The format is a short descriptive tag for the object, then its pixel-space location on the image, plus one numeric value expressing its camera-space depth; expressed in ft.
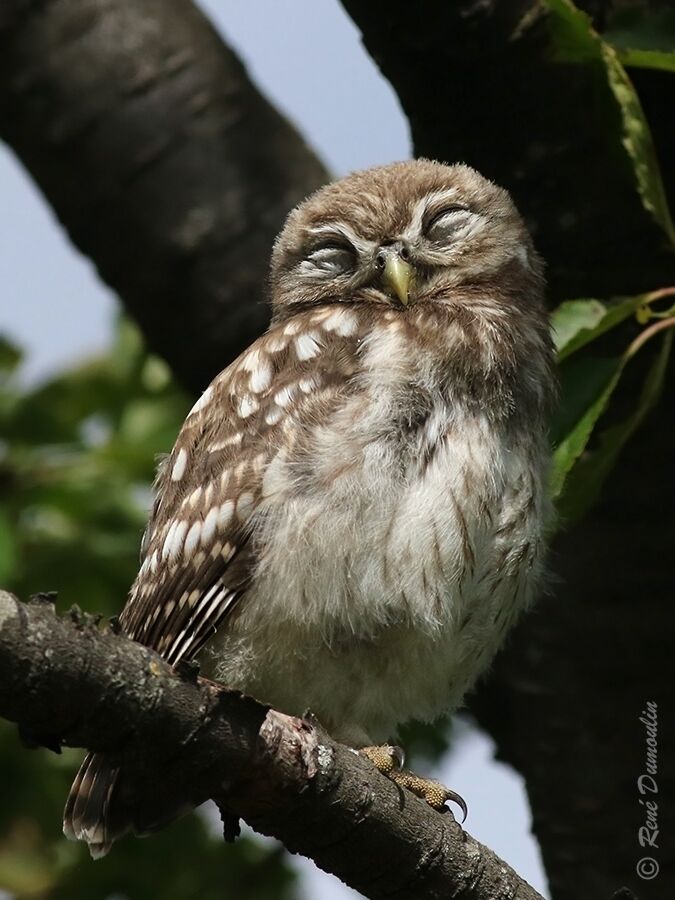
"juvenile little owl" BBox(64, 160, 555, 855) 22.31
